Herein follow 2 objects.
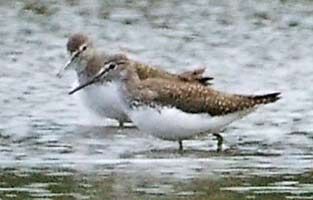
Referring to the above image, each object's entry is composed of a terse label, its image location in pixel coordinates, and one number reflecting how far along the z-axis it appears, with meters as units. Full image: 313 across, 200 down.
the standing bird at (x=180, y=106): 11.25
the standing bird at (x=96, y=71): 12.56
